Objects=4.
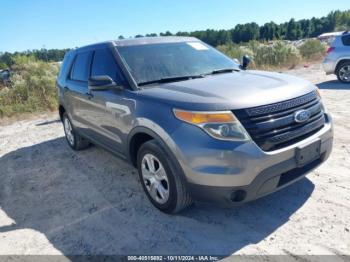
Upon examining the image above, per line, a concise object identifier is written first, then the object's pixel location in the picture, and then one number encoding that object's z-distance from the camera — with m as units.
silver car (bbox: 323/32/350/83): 9.73
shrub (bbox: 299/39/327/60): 17.84
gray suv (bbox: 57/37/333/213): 2.68
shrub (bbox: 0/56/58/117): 10.24
